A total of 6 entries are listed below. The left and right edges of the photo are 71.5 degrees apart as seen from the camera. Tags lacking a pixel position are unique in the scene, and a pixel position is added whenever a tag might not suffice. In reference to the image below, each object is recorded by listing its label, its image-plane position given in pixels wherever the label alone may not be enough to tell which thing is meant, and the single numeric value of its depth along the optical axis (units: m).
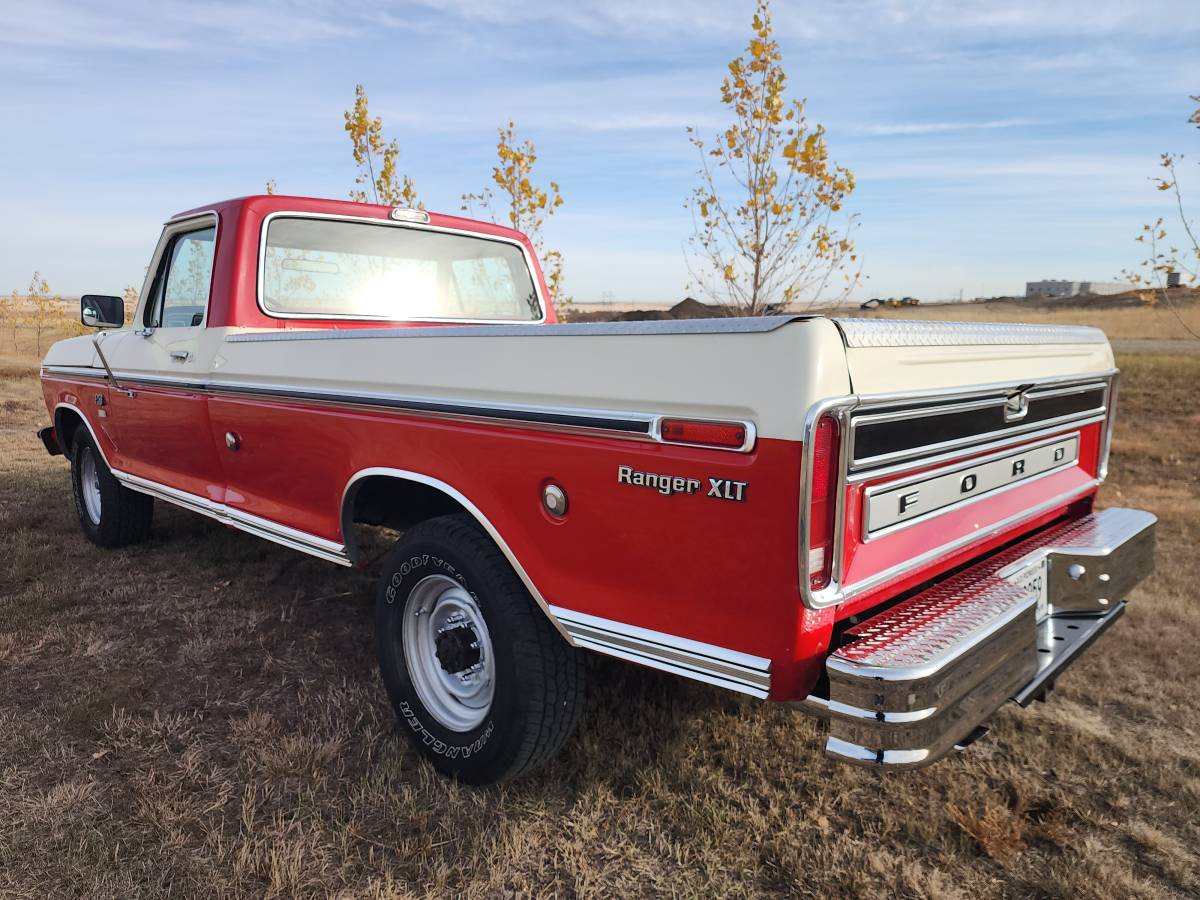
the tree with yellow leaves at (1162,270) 6.48
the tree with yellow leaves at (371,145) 9.40
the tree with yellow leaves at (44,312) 20.36
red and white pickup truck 1.89
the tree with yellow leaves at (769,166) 6.84
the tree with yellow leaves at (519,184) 8.92
